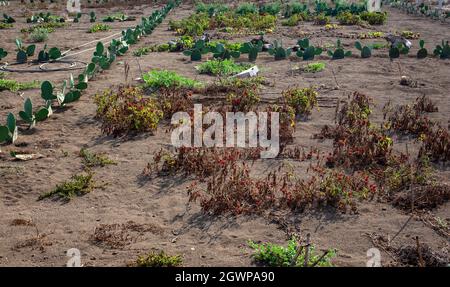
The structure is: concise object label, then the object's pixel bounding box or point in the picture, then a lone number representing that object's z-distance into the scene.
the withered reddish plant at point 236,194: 4.93
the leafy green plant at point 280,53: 10.91
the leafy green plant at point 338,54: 10.94
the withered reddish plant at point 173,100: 7.44
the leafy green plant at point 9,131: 6.19
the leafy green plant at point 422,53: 11.01
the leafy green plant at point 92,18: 17.97
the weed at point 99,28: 15.59
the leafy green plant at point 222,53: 10.73
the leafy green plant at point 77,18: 17.75
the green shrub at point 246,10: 18.94
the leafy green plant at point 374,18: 16.47
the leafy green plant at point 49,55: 10.85
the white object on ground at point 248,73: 9.39
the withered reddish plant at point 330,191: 5.01
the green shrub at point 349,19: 16.42
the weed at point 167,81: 8.69
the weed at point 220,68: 9.72
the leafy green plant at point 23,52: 10.98
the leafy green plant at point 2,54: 10.86
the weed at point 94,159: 5.93
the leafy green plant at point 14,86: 8.73
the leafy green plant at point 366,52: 11.08
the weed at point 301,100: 7.55
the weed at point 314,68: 9.96
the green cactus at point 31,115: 6.85
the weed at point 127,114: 6.82
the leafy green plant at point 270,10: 19.26
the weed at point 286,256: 3.94
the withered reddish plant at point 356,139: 5.94
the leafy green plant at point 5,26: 16.36
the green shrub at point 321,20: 16.58
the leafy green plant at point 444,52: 10.91
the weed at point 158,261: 4.00
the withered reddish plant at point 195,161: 5.74
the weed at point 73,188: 5.20
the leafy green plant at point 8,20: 17.49
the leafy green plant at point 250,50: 10.79
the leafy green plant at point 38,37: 13.62
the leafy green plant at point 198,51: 10.94
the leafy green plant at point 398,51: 10.99
